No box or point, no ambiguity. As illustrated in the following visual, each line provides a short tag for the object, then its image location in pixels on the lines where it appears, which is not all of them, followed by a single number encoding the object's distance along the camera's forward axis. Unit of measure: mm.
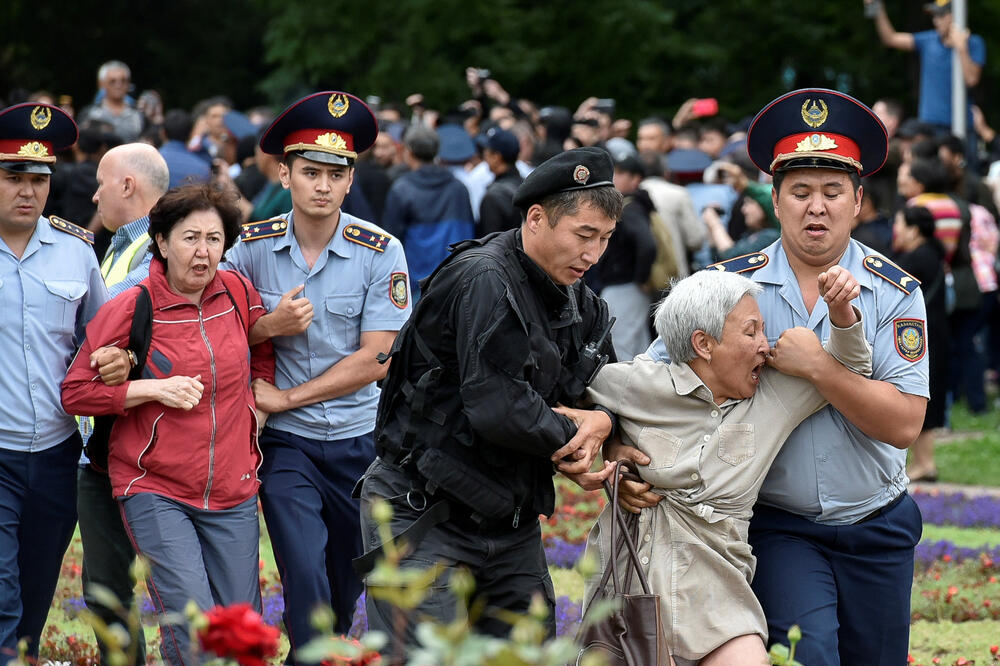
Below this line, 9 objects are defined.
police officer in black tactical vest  8445
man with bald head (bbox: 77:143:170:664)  10984
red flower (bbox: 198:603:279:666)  4707
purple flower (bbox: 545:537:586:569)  17422
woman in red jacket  9852
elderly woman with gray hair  8922
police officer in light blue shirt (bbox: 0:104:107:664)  10531
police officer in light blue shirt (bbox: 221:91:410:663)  11062
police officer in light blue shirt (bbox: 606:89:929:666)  9180
